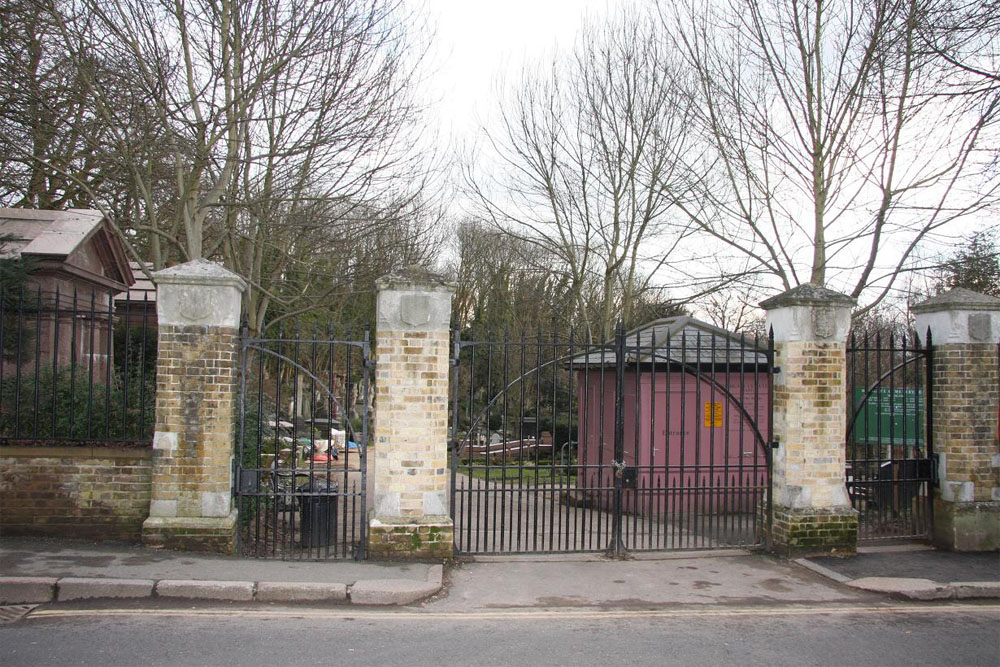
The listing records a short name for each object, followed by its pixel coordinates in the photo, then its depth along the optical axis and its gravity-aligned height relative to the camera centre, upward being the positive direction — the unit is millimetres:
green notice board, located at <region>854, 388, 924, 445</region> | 11477 -409
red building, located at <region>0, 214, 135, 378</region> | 10914 +1893
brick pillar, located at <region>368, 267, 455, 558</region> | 7508 -339
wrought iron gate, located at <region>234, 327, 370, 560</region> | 7289 -1124
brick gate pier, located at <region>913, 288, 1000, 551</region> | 8781 -209
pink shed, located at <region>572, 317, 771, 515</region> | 12102 -394
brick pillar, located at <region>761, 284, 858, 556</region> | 8203 -407
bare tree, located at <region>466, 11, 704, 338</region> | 17547 +5294
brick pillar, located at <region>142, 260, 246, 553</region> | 7344 -314
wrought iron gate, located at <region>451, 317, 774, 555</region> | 7930 -707
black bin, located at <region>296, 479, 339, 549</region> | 7716 -1444
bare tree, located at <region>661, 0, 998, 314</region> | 11977 +4558
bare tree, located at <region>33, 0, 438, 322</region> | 10180 +4034
